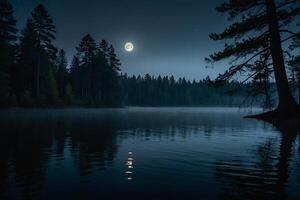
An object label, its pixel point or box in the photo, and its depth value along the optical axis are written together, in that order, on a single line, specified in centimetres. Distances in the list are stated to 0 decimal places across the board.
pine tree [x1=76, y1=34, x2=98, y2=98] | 8456
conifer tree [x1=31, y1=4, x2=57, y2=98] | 6003
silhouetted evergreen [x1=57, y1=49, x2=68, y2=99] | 8402
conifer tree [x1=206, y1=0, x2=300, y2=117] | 2162
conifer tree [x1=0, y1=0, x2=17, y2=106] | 5003
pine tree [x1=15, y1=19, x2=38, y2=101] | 6216
